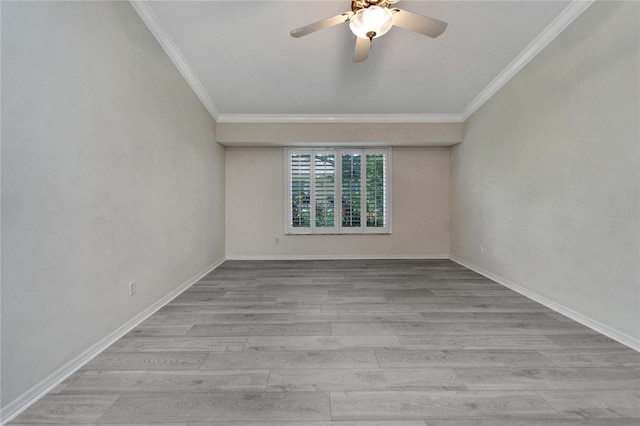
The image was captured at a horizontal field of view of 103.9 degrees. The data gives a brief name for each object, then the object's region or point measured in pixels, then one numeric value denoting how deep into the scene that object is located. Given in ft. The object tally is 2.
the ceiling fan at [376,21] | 5.79
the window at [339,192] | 15.75
